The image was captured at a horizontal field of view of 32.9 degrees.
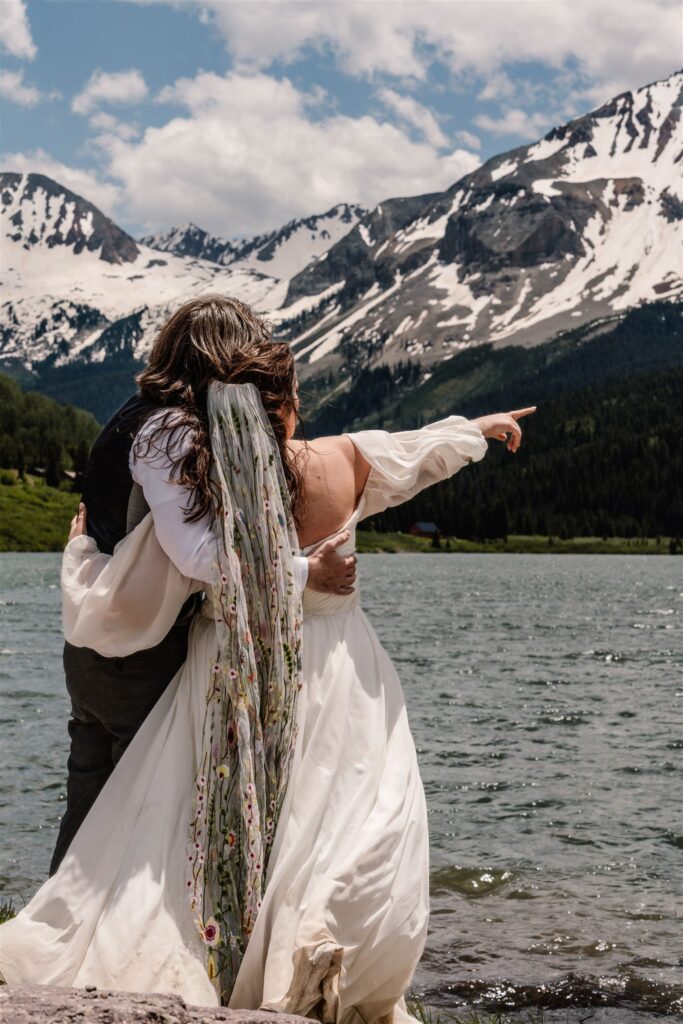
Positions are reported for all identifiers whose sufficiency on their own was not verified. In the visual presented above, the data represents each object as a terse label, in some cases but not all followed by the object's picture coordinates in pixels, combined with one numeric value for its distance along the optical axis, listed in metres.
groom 5.96
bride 5.60
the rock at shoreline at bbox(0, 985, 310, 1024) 4.17
